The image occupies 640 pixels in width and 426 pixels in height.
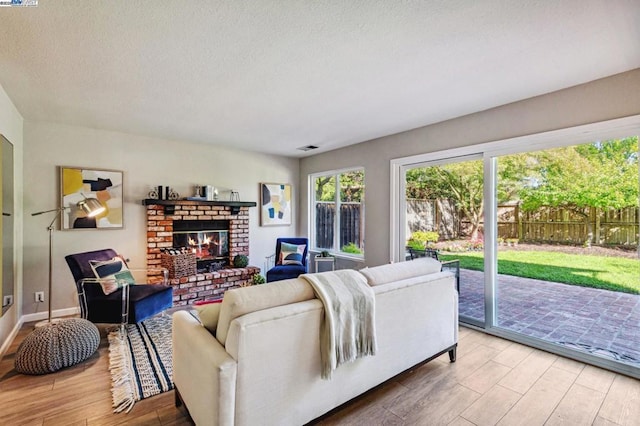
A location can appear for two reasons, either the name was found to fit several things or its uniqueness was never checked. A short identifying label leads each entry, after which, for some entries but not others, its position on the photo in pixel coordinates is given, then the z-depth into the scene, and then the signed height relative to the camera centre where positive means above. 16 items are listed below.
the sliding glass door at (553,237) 2.62 -0.25
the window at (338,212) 5.10 +0.03
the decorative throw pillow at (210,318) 1.83 -0.62
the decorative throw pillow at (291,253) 5.00 -0.65
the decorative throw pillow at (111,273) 3.21 -0.65
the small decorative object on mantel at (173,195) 4.58 +0.28
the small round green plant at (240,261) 5.08 -0.79
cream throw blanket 1.76 -0.63
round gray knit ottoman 2.45 -1.10
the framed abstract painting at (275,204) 5.65 +0.18
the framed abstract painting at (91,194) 3.90 +0.26
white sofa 1.50 -0.78
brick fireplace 4.41 -0.39
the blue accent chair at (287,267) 4.69 -0.84
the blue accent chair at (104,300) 3.10 -0.88
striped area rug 2.21 -1.26
